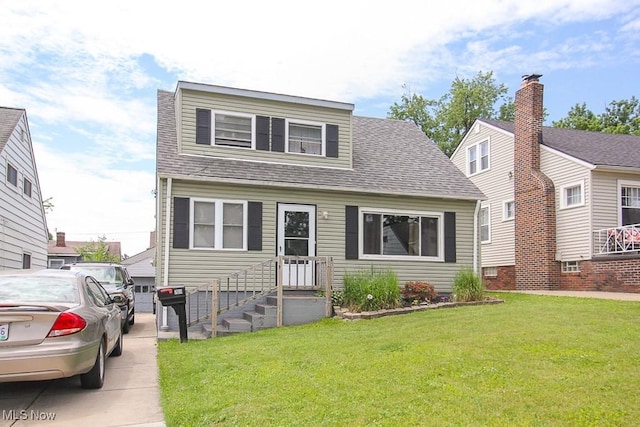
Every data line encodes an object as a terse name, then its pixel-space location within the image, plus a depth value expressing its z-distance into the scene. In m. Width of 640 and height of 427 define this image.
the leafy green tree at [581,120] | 36.09
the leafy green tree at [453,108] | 35.34
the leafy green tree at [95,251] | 42.00
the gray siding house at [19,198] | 14.28
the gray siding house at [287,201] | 12.13
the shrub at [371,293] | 11.66
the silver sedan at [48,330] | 5.05
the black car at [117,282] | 11.75
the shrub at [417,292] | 12.76
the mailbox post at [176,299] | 9.46
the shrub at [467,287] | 13.02
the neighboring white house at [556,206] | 16.77
